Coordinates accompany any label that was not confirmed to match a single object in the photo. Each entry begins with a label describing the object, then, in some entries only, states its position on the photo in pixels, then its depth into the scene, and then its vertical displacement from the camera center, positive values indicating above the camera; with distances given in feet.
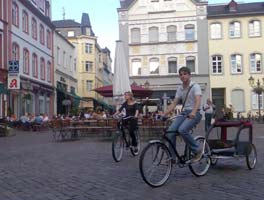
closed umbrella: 40.28 +4.53
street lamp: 87.47 +5.42
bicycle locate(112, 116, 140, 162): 23.46 -2.52
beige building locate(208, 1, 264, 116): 104.33 +19.15
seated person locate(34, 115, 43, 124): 65.66 -1.86
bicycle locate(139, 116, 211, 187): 15.31 -2.63
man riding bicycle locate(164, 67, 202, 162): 16.91 -0.12
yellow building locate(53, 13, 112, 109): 158.09 +29.87
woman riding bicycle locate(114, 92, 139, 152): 25.37 -0.18
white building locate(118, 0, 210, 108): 104.33 +23.09
